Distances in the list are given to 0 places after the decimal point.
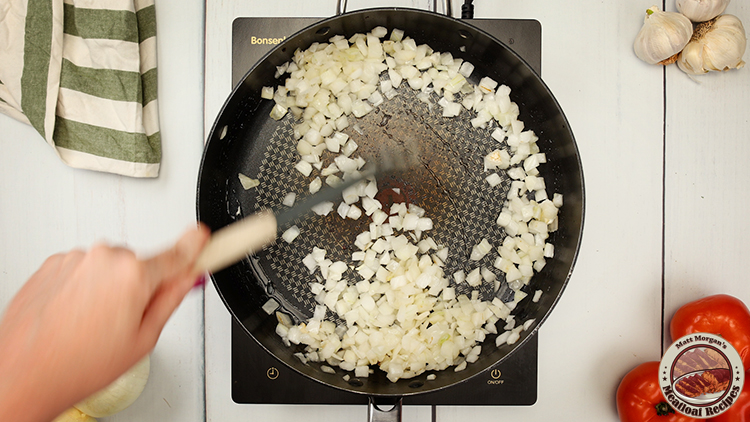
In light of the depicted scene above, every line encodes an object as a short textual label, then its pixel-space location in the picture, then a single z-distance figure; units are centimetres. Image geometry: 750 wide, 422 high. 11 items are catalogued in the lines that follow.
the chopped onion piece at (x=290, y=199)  93
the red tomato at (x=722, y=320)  90
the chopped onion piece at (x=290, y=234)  93
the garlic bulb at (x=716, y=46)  91
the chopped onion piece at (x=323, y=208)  94
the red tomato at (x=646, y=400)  90
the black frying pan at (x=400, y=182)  93
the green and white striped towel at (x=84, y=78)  87
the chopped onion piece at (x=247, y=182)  93
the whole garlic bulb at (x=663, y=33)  91
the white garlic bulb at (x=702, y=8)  91
